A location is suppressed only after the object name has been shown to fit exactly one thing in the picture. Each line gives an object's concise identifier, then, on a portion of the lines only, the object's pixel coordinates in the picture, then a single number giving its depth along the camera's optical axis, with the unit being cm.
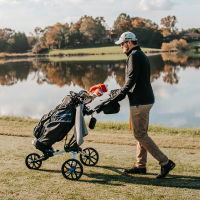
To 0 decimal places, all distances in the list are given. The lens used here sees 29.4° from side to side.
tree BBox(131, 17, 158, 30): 13740
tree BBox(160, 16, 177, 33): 16288
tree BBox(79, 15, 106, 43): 12825
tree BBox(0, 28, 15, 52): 12681
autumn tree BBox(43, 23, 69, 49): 12250
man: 592
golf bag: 609
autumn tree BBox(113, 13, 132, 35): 13375
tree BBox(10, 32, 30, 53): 12825
